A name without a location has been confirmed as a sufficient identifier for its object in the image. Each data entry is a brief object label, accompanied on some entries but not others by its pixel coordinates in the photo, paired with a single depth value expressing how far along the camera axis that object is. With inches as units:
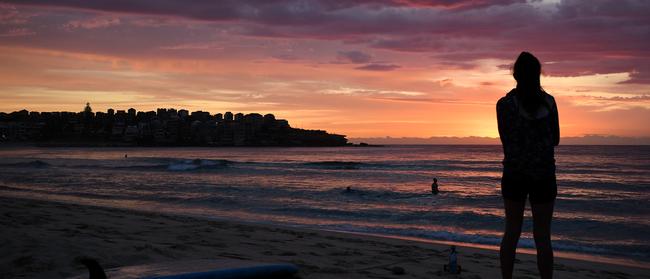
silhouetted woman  141.6
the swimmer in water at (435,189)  875.2
